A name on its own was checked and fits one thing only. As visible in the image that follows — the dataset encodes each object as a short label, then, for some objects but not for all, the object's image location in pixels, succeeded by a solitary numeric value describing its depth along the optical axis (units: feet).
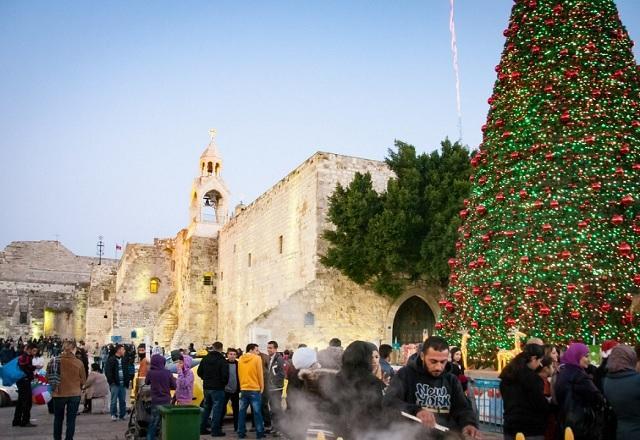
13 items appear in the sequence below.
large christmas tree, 28.19
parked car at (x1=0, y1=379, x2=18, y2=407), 43.45
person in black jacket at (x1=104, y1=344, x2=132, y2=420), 35.12
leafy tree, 57.62
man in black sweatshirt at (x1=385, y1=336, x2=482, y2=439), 11.41
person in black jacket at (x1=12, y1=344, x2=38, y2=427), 32.91
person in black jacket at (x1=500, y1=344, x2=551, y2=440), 13.06
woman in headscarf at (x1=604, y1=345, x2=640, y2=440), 13.46
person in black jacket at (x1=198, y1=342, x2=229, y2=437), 29.14
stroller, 25.30
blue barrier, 26.78
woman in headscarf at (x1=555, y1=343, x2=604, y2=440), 13.41
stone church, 62.95
